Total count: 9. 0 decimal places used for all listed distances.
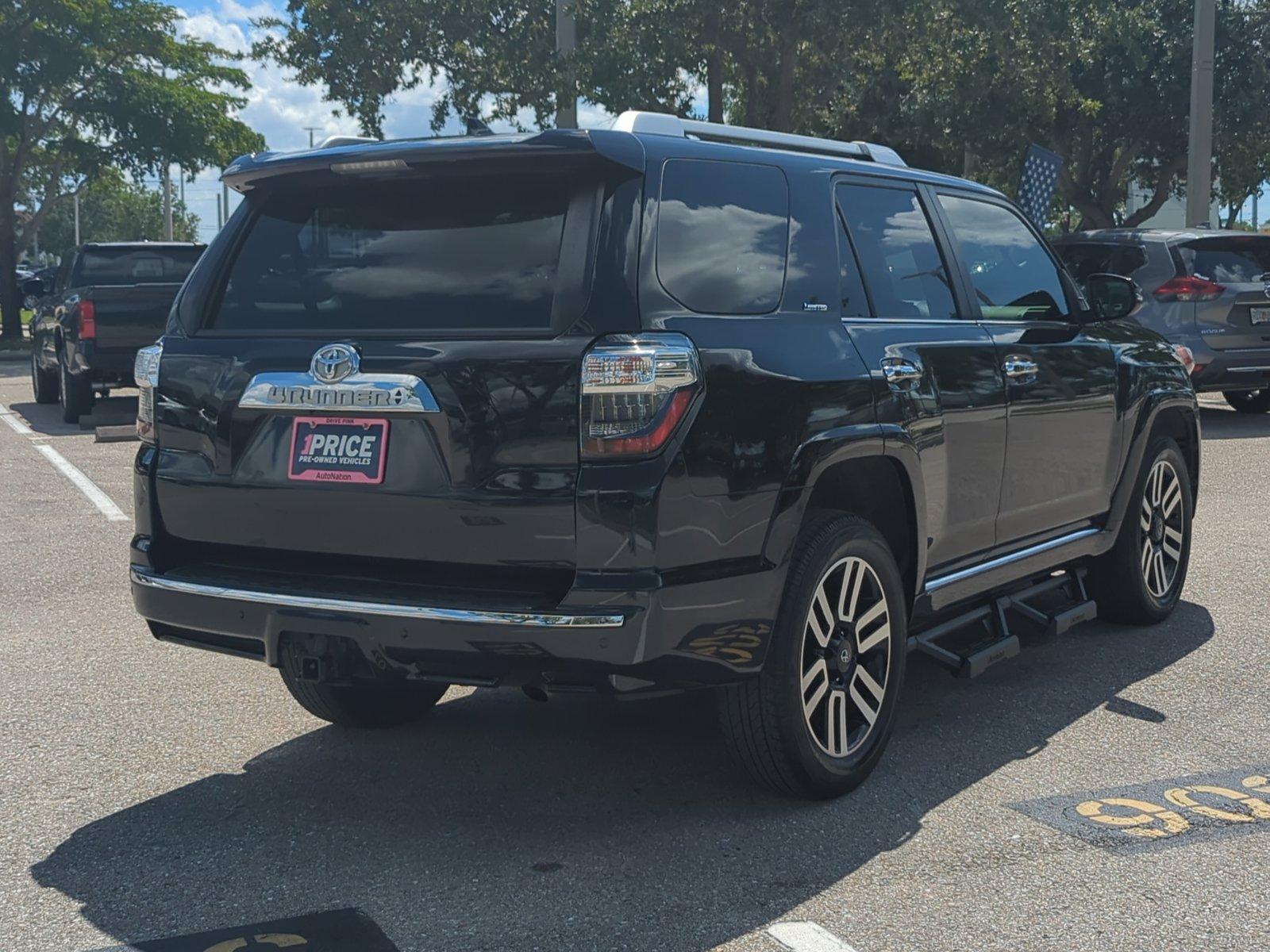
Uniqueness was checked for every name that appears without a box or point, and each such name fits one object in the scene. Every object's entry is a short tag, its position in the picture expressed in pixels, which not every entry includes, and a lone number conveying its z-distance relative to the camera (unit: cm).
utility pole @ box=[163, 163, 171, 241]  5478
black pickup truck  1523
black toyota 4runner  378
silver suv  1420
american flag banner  1655
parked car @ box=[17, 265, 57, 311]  1775
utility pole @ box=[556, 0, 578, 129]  1953
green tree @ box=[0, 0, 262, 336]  3175
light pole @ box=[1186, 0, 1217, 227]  1923
